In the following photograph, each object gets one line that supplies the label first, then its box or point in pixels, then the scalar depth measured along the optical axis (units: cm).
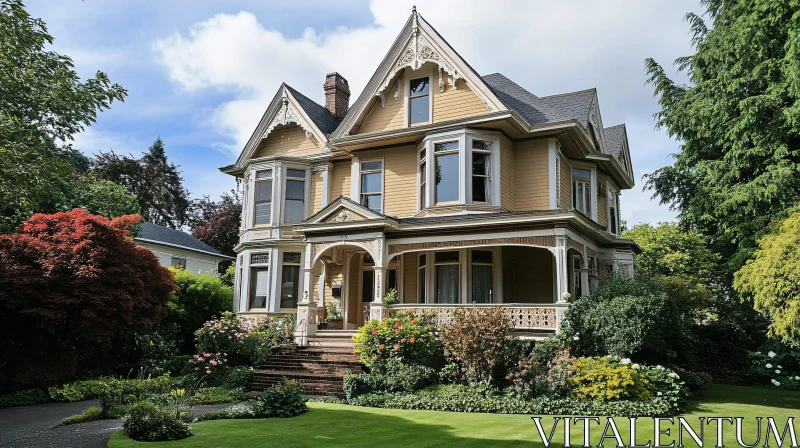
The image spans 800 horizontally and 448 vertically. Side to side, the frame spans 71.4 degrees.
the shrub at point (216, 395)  1281
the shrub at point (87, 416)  1022
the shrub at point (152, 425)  873
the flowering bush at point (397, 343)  1376
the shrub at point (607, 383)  1150
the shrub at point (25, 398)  1241
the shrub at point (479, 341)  1275
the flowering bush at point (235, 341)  1569
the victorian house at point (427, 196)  1645
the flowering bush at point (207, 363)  1504
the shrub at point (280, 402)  1098
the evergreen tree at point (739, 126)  2070
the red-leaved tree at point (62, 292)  1335
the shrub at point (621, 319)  1321
